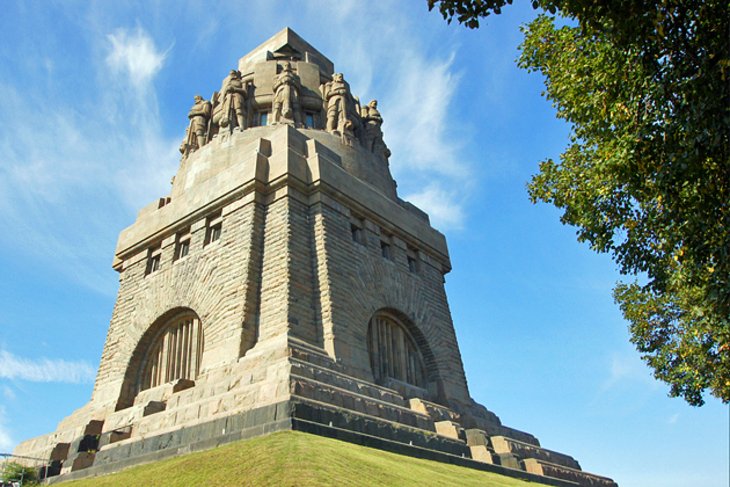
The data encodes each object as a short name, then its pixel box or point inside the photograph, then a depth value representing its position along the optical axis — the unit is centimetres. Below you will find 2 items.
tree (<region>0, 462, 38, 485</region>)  1529
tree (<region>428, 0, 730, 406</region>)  877
